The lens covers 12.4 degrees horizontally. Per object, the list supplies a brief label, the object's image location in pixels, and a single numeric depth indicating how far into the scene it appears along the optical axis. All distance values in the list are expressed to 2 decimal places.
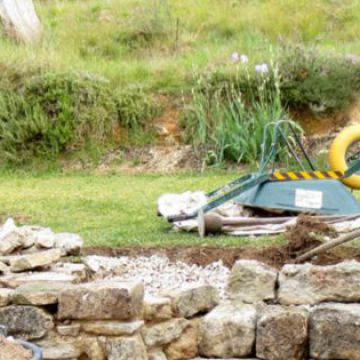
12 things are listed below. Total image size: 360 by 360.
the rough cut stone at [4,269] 10.60
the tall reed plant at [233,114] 20.74
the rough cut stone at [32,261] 10.67
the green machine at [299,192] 13.71
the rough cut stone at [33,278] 10.07
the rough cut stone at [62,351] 9.36
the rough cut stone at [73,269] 10.68
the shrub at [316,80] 22.19
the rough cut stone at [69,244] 11.62
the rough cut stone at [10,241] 11.23
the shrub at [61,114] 21.86
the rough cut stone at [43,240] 11.39
